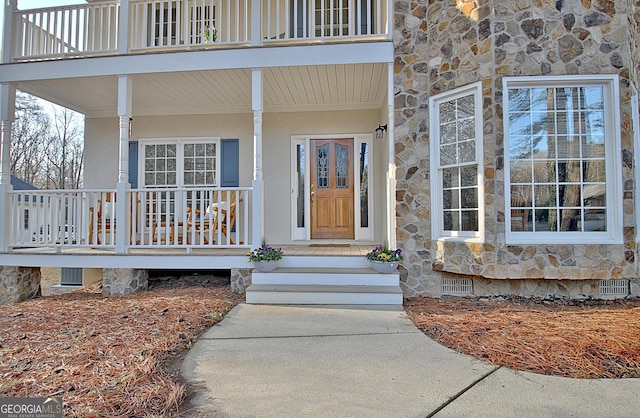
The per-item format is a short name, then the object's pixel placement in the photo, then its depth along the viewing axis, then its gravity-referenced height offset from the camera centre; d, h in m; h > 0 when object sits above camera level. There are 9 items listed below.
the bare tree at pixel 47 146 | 17.17 +3.80
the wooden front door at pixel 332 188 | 6.62 +0.59
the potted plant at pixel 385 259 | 4.37 -0.49
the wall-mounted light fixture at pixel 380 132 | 5.80 +1.45
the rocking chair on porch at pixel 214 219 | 5.03 +0.02
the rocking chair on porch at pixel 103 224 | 5.03 -0.05
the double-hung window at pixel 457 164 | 4.23 +0.68
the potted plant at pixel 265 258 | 4.55 -0.49
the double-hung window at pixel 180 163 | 6.80 +1.09
